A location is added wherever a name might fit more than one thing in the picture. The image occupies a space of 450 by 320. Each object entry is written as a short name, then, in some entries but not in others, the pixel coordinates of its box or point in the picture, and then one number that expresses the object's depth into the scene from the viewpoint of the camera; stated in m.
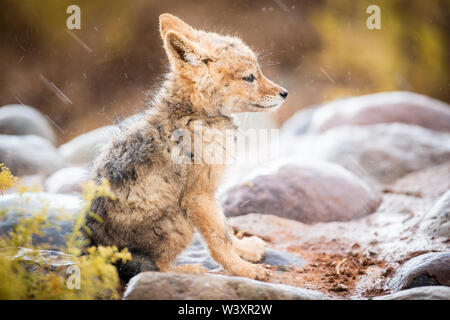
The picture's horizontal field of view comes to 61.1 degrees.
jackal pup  2.97
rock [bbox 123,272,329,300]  2.33
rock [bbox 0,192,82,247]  3.42
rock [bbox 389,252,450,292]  2.89
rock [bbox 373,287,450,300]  2.32
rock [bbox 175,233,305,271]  3.72
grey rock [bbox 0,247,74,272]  2.63
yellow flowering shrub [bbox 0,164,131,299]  2.23
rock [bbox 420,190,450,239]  3.84
